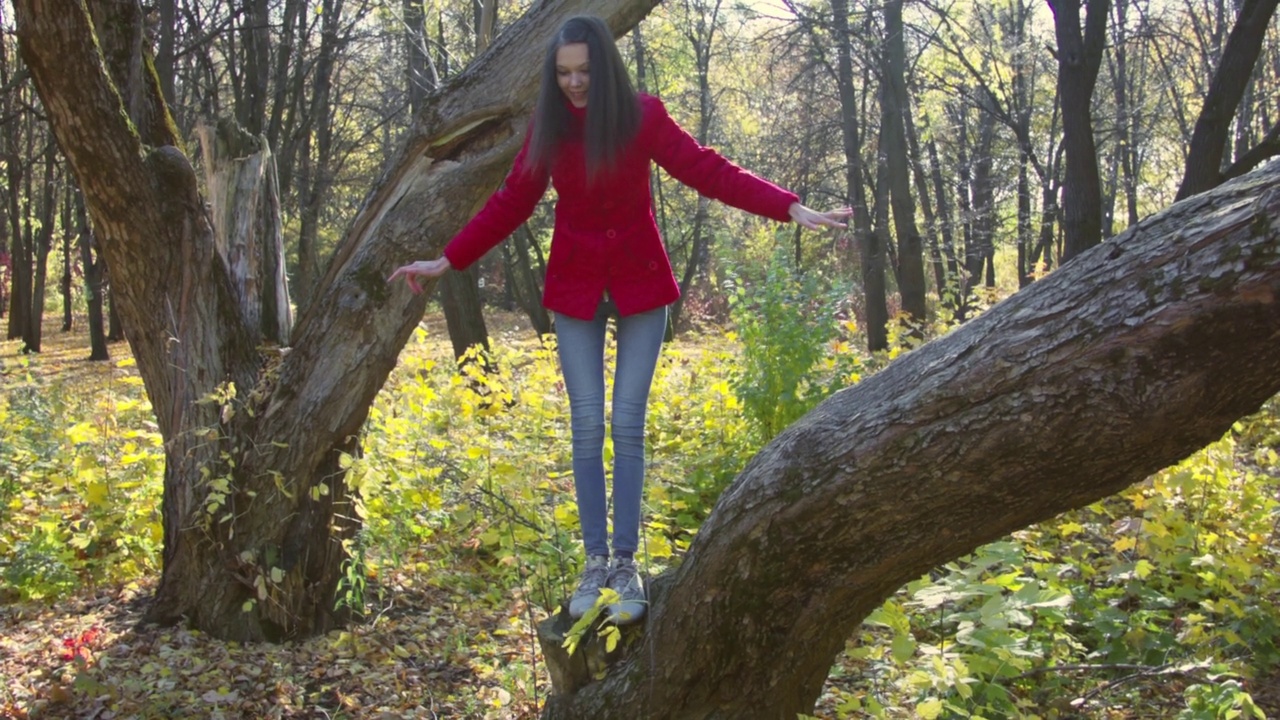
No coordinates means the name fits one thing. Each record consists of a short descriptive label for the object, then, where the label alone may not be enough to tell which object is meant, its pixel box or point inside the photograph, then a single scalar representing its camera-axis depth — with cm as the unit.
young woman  308
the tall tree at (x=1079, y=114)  797
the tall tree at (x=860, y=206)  1658
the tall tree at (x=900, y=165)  1473
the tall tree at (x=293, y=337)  435
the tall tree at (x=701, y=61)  1978
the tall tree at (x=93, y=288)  1741
